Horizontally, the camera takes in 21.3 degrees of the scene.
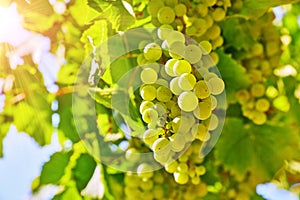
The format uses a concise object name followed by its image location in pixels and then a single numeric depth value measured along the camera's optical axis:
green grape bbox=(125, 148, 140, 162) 0.95
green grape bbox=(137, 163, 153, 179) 0.93
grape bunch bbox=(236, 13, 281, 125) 0.97
